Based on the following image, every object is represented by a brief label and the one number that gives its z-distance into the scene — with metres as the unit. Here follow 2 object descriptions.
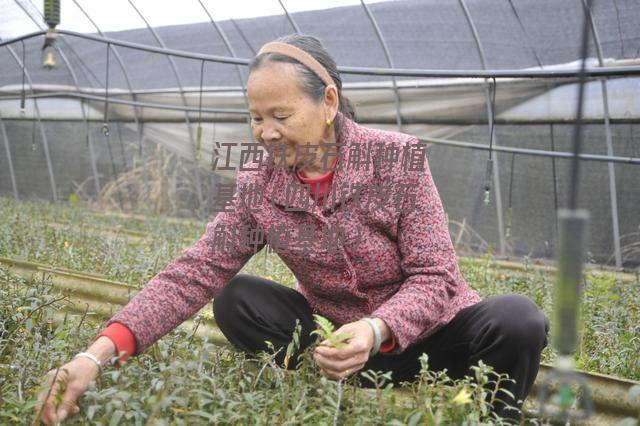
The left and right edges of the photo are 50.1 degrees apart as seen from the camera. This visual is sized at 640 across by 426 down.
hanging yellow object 5.77
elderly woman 2.08
